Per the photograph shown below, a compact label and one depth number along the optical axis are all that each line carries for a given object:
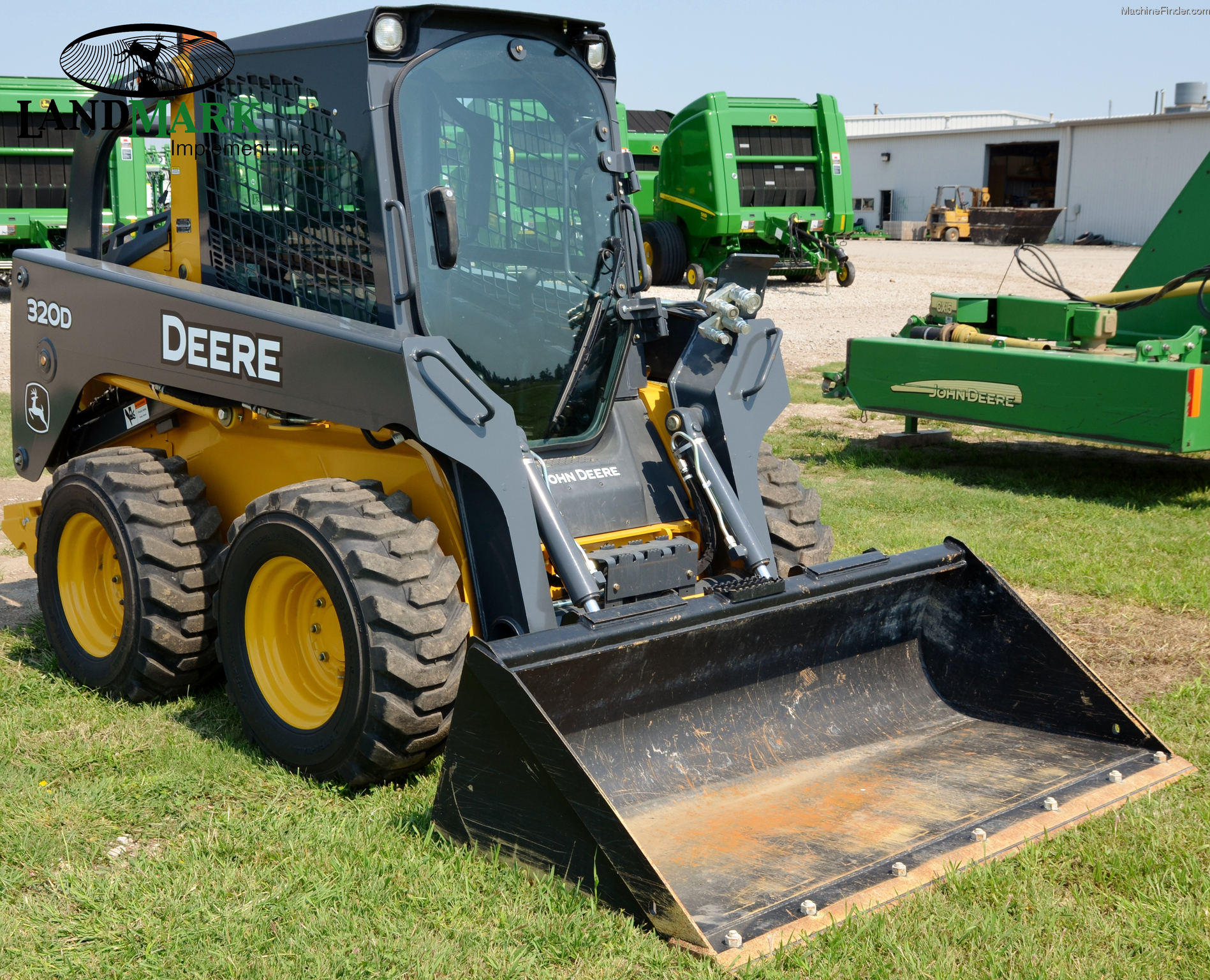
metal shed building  38.78
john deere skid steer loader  3.28
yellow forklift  39.69
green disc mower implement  7.08
